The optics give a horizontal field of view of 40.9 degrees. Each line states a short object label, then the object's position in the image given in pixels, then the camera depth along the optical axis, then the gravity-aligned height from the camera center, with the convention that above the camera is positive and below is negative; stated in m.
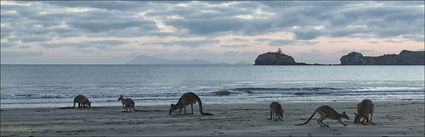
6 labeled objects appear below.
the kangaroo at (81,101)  23.41 -1.11
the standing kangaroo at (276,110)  17.04 -1.10
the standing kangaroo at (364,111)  16.03 -1.08
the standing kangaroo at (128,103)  20.81 -1.07
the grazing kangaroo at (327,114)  14.92 -1.08
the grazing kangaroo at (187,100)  19.23 -0.90
